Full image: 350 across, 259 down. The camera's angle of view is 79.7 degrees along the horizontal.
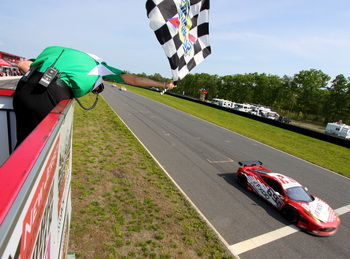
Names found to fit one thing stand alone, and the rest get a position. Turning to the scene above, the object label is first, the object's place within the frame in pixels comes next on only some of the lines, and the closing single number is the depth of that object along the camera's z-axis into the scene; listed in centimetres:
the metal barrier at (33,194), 61
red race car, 571
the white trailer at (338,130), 2764
